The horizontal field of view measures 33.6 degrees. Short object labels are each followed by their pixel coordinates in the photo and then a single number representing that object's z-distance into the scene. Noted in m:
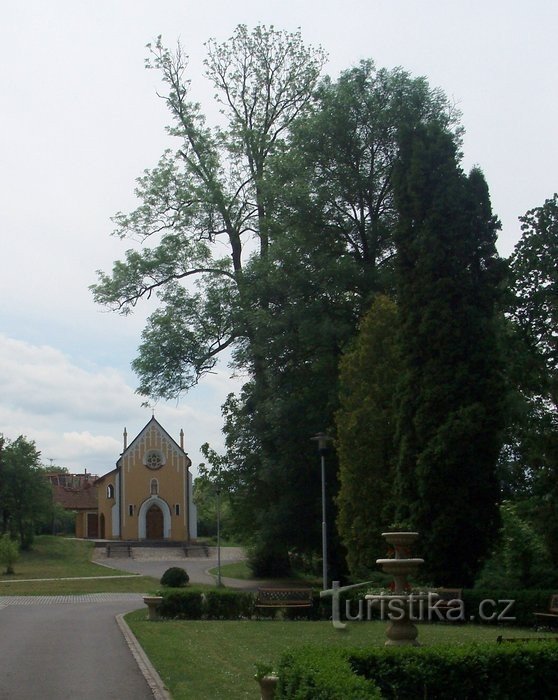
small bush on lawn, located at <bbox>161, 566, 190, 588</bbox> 35.53
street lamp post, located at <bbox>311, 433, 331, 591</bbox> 28.56
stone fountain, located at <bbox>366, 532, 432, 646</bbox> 15.98
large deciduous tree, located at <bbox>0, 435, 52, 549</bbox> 65.69
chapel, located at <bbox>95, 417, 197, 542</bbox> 72.50
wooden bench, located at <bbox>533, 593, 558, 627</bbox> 20.19
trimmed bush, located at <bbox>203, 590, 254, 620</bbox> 25.78
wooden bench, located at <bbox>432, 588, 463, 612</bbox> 22.16
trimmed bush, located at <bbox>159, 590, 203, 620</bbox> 25.47
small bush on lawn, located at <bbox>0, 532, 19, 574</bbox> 49.94
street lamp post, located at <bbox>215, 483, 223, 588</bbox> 38.24
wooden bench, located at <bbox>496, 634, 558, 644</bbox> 12.56
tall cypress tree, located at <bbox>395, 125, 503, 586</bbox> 25.16
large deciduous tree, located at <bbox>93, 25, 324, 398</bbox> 38.09
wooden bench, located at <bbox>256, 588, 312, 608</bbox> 25.35
